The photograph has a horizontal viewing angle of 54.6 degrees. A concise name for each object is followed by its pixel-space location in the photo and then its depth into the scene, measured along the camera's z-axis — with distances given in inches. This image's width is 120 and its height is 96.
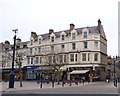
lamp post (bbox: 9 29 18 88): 508.8
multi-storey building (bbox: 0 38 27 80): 1204.8
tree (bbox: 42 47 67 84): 1009.6
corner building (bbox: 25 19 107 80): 1000.2
